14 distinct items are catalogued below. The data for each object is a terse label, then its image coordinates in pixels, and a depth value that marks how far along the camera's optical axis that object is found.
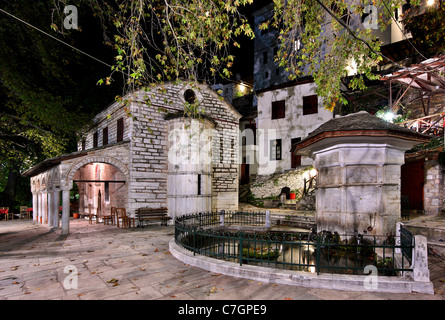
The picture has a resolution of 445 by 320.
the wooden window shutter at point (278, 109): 20.75
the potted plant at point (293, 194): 18.39
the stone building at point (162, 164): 12.52
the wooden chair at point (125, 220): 12.45
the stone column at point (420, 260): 4.40
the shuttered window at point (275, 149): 21.05
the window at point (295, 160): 19.84
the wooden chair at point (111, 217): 13.66
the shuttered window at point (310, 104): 19.16
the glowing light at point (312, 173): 17.88
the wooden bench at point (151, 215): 12.77
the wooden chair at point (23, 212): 18.99
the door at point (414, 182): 13.06
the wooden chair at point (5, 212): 18.14
